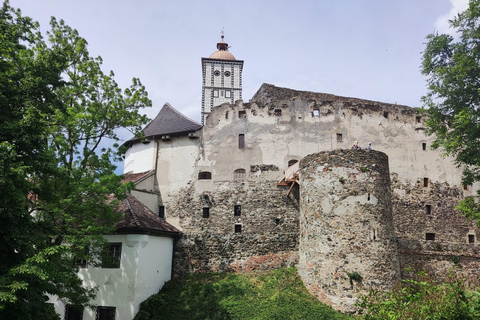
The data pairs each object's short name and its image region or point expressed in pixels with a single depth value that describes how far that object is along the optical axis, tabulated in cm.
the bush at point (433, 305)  564
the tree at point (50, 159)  751
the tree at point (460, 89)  1427
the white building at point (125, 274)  1376
